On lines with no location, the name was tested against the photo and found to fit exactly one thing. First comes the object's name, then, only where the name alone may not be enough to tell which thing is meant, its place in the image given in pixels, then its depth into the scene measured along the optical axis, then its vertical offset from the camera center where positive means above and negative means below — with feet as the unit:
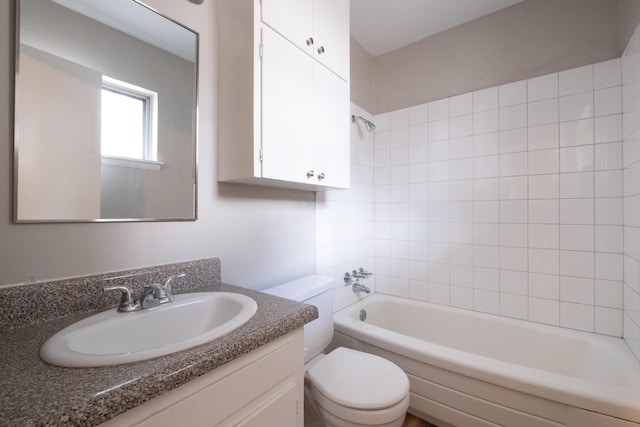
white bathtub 3.53 -2.60
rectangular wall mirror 2.59 +1.14
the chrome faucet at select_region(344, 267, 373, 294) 6.81 -1.70
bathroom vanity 1.42 -1.01
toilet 3.45 -2.46
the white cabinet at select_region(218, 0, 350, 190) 3.51 +1.77
